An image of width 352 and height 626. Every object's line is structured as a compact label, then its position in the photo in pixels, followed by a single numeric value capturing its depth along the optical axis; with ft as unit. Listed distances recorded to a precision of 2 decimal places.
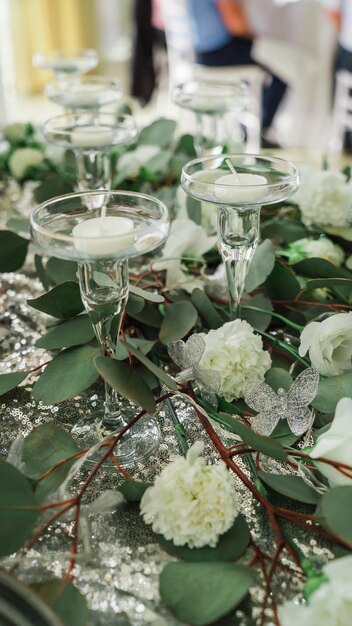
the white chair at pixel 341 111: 10.68
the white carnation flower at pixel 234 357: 2.32
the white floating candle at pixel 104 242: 1.93
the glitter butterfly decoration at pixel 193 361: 2.24
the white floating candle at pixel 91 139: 3.52
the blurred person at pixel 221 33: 10.19
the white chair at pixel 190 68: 10.45
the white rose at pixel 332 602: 1.44
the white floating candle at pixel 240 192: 2.32
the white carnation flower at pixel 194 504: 1.78
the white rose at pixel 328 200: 3.28
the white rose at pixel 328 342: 2.36
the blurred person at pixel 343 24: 10.17
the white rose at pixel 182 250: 2.94
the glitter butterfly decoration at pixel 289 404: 2.14
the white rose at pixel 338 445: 1.82
